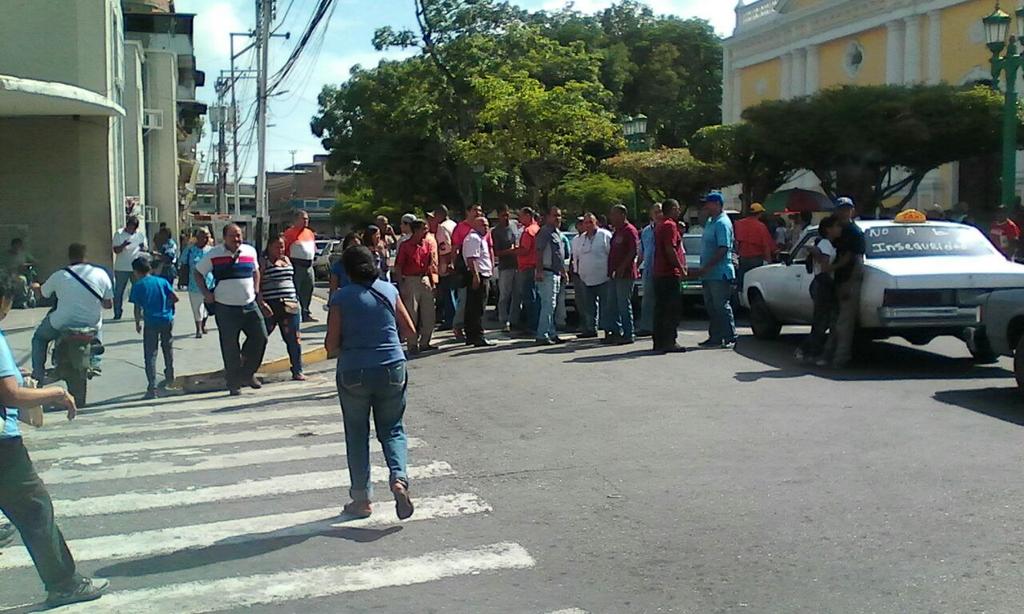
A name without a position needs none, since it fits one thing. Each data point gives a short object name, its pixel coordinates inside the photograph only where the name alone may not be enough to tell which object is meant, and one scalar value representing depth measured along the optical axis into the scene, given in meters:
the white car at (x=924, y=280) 11.60
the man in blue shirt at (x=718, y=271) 13.34
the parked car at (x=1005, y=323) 9.72
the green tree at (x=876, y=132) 28.03
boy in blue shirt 11.72
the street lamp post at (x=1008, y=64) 20.14
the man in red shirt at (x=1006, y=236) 19.36
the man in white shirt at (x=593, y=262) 14.55
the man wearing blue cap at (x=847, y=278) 11.80
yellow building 37.25
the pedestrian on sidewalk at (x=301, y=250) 17.41
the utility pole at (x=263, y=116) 31.02
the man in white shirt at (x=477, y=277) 14.45
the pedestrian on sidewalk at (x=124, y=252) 18.55
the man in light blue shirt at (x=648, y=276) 14.41
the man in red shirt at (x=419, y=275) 13.93
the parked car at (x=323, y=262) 39.28
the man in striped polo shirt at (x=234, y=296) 11.55
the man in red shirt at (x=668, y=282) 13.32
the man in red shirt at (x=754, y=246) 15.84
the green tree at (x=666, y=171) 36.59
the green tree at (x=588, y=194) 32.09
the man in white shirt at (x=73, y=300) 10.66
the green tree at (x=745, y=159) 32.19
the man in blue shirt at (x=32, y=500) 5.13
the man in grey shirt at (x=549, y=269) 14.54
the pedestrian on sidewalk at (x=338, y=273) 12.07
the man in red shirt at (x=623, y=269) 14.14
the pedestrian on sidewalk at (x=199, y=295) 16.14
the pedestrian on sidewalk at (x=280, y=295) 12.46
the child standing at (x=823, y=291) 11.98
